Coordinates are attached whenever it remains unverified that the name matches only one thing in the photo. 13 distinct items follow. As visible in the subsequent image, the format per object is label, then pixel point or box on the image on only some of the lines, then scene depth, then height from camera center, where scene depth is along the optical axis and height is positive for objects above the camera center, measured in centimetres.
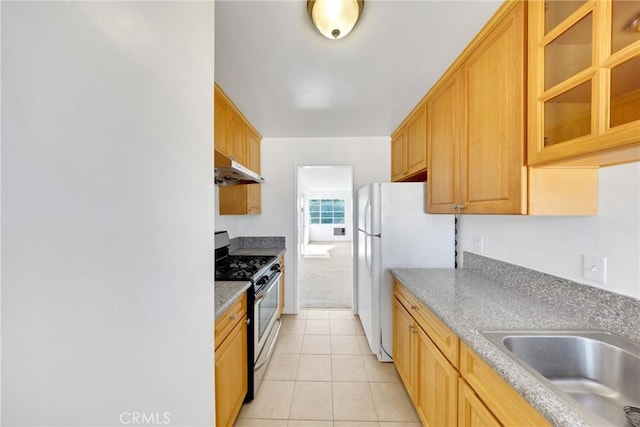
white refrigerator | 221 -26
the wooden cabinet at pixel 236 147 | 203 +62
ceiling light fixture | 111 +90
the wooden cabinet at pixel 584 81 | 77 +46
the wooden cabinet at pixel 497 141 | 112 +38
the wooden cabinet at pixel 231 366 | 132 -93
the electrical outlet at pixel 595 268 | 108 -26
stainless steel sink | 91 -60
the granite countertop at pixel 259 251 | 293 -51
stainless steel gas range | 179 -71
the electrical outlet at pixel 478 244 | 191 -26
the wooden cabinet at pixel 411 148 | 219 +64
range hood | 171 +30
